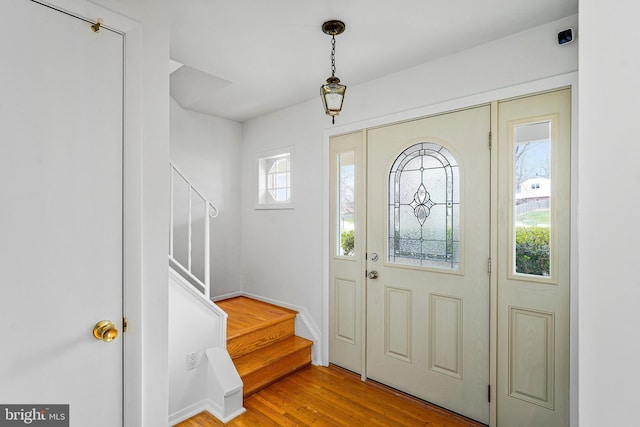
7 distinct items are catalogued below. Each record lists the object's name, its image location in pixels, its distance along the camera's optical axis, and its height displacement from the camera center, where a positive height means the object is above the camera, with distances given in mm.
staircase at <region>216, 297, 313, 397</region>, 2537 -1233
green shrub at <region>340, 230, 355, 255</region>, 2822 -279
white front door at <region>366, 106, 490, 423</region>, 2133 -353
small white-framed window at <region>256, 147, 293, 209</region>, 3509 +379
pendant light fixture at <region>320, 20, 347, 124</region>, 1816 +710
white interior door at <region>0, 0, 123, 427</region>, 953 -2
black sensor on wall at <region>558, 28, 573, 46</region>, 1734 +991
